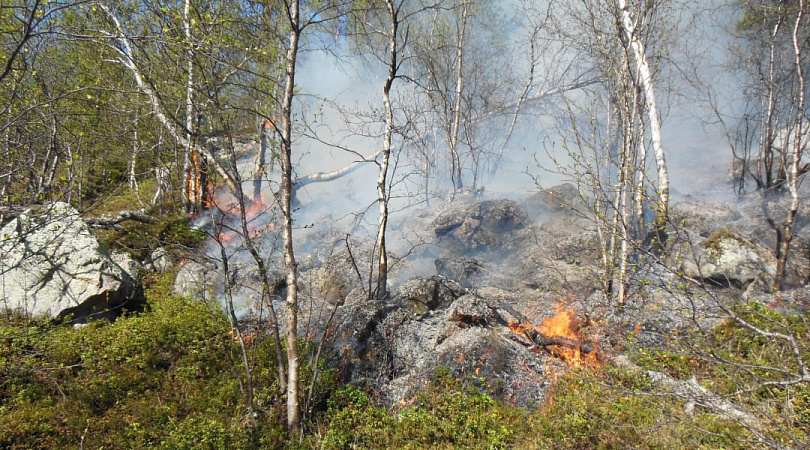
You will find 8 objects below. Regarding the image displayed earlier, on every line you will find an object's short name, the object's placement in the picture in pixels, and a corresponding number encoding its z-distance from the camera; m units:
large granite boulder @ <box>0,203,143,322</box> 5.46
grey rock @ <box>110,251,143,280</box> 6.65
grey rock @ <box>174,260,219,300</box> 6.72
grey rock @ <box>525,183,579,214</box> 11.38
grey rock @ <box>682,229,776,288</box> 6.74
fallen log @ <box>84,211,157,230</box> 7.37
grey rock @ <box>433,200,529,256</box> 10.15
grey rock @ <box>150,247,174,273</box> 7.71
